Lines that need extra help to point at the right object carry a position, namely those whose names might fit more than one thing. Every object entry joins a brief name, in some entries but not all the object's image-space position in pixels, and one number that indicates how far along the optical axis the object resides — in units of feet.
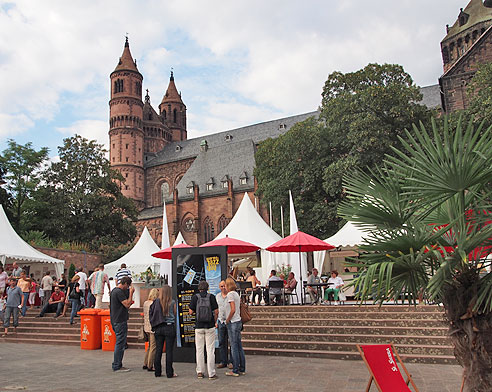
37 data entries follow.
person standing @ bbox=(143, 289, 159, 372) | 27.71
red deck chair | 17.37
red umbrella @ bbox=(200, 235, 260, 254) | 49.80
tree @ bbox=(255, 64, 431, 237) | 88.89
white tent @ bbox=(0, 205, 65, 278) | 67.10
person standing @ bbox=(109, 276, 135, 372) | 27.84
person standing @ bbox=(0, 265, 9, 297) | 52.75
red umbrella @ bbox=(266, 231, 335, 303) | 48.83
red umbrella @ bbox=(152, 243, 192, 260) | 56.90
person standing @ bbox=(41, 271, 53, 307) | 55.57
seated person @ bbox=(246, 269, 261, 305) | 51.33
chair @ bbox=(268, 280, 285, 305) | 48.57
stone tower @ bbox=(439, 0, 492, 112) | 109.19
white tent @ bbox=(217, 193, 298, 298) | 64.13
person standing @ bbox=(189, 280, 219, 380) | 25.73
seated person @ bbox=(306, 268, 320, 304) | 51.61
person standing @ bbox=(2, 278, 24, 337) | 44.98
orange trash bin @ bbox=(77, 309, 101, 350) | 39.19
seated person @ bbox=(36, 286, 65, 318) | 52.98
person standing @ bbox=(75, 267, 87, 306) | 50.26
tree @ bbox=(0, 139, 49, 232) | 127.85
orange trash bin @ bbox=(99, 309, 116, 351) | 37.76
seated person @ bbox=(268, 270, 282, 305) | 48.55
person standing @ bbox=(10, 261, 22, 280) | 60.60
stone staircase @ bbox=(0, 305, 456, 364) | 31.01
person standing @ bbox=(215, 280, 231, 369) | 26.78
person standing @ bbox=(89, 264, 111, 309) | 46.01
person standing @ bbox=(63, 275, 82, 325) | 48.08
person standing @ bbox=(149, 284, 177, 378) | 26.11
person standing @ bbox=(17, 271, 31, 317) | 53.16
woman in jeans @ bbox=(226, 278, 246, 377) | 26.17
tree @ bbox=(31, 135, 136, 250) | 134.10
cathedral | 136.05
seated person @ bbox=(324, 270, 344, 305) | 48.32
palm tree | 13.32
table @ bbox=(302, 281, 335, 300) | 46.50
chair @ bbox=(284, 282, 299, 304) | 50.57
